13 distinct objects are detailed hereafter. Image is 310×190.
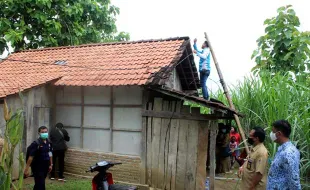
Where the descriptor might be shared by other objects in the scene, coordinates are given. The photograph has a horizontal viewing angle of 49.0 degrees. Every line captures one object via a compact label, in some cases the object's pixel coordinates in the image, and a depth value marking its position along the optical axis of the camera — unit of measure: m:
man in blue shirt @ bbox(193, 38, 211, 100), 9.55
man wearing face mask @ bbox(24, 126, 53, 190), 6.57
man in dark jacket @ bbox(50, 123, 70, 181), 9.22
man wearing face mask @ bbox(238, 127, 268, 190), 5.14
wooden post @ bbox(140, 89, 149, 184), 8.48
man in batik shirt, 4.19
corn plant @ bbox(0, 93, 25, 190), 4.64
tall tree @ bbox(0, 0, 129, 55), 14.42
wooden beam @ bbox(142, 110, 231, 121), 7.48
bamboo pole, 9.08
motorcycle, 5.68
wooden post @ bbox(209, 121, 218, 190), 7.50
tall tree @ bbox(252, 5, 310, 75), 10.81
